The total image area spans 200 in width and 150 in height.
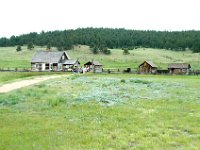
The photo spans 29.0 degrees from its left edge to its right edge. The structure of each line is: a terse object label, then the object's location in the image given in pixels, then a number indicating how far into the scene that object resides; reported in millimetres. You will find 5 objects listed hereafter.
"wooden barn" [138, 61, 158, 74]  96625
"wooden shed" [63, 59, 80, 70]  103562
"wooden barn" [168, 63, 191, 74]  91338
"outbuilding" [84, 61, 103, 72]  101062
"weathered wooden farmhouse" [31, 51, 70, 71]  103688
